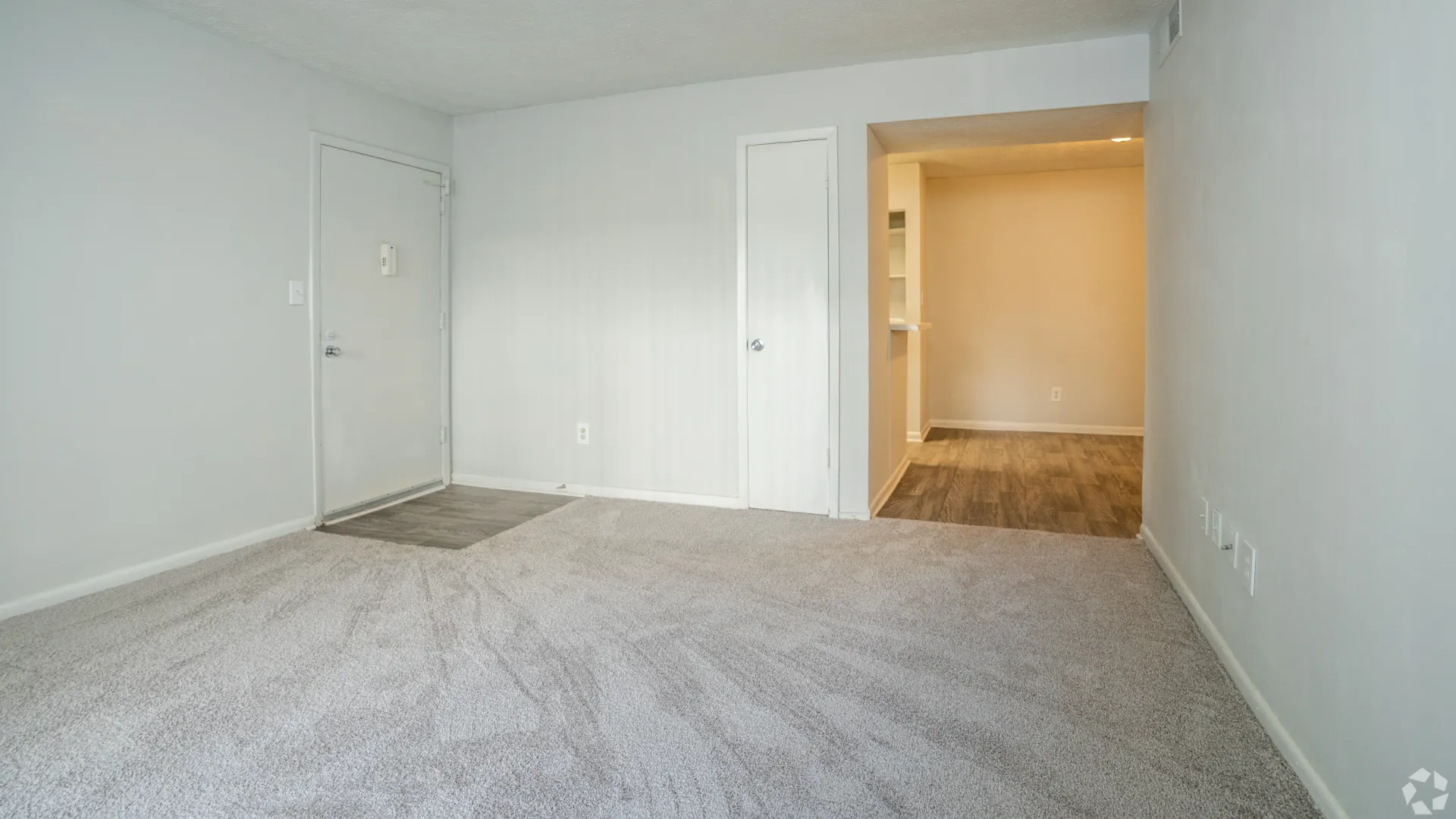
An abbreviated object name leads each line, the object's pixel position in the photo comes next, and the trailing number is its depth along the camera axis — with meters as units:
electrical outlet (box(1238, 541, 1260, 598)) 2.07
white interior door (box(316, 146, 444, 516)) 4.10
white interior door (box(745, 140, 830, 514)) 4.13
